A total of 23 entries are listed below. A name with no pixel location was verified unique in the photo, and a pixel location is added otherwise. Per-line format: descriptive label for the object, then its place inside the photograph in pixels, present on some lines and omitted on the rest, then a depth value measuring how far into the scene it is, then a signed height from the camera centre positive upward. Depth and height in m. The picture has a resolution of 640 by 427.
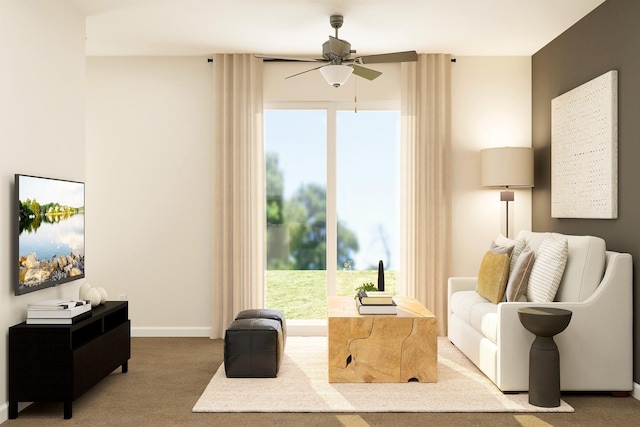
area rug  3.74 -1.25
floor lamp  5.61 +0.41
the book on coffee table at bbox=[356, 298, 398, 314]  4.33 -0.72
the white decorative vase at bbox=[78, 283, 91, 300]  4.25 -0.57
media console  3.54 -0.93
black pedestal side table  3.73 -0.93
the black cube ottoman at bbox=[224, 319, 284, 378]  4.36 -1.04
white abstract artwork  4.37 +0.48
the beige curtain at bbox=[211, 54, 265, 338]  6.00 +0.19
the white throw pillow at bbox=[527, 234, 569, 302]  4.21 -0.44
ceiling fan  4.46 +1.13
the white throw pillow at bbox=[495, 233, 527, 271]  4.83 -0.30
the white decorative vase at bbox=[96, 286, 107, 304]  4.39 -0.63
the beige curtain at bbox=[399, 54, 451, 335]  6.06 +0.30
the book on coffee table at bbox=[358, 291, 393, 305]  4.34 -0.65
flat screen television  3.65 -0.14
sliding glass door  6.24 +0.15
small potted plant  4.84 -0.64
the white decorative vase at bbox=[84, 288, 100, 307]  4.23 -0.62
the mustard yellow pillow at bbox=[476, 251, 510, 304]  4.66 -0.54
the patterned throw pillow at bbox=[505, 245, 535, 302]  4.50 -0.52
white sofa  3.97 -0.85
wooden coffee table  4.22 -0.99
